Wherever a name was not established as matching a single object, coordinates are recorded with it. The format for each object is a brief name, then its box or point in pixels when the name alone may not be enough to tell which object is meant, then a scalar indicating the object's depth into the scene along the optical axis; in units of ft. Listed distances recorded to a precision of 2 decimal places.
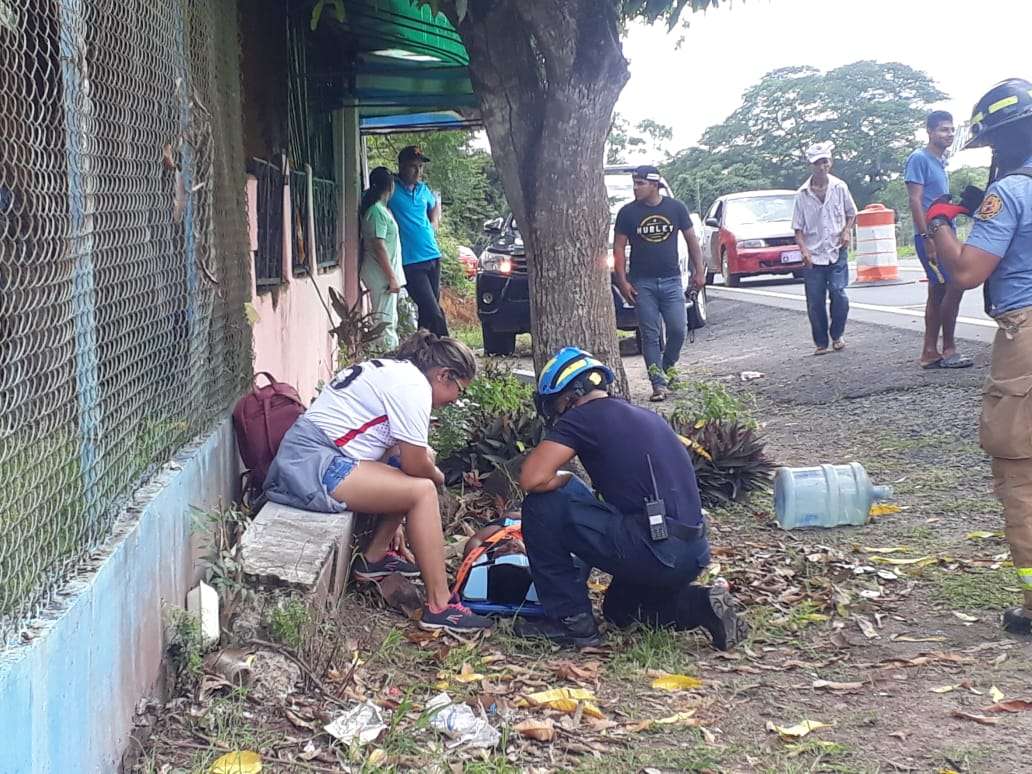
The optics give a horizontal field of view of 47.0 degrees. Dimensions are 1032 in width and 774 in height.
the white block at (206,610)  12.42
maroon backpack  17.40
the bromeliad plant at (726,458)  21.76
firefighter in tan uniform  13.97
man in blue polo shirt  33.88
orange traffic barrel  63.36
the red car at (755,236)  67.41
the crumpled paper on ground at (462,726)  11.61
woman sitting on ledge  15.62
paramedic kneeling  14.67
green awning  28.12
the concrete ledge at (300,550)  13.17
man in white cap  33.58
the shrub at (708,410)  23.12
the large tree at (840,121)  176.86
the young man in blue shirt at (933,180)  28.43
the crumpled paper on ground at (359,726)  11.11
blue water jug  20.13
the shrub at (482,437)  22.52
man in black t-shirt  30.04
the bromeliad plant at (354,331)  28.71
